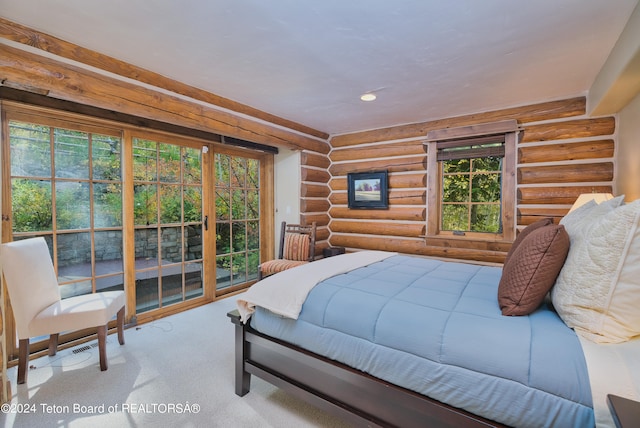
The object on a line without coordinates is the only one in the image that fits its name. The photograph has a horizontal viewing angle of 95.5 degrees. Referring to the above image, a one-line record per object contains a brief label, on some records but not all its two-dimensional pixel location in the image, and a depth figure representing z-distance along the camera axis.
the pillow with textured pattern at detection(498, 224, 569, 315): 1.37
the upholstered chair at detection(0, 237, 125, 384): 2.11
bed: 1.10
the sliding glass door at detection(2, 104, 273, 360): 2.53
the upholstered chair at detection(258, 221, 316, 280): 3.93
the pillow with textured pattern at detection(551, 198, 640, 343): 1.12
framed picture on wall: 4.35
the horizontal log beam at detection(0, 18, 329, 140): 1.90
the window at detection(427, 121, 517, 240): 3.48
